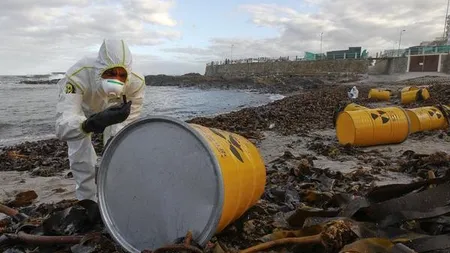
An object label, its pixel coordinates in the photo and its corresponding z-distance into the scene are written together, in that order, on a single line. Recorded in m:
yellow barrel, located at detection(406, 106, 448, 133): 6.66
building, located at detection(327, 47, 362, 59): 53.51
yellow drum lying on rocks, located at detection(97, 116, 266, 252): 1.85
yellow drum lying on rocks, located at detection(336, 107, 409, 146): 5.65
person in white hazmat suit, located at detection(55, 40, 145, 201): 2.61
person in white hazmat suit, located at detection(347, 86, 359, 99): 17.11
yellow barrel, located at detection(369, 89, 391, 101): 14.45
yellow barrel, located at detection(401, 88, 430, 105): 11.73
